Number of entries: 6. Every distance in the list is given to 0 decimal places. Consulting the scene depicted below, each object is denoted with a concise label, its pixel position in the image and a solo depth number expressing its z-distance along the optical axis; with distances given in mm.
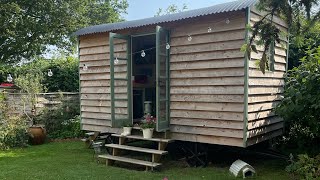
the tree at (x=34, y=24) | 12547
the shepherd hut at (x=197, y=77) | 5418
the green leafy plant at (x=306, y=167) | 4277
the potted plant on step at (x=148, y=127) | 6309
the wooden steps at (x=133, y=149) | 5793
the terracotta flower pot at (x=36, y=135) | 8703
